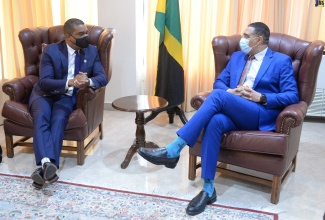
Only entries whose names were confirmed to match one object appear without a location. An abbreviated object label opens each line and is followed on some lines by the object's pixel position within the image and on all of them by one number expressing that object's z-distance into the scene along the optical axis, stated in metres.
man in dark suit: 2.63
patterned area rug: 2.27
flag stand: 3.86
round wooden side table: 2.82
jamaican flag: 3.65
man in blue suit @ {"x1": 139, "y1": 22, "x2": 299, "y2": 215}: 2.37
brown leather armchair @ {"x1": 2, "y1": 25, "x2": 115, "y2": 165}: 2.85
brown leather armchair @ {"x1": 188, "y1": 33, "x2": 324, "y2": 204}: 2.31
